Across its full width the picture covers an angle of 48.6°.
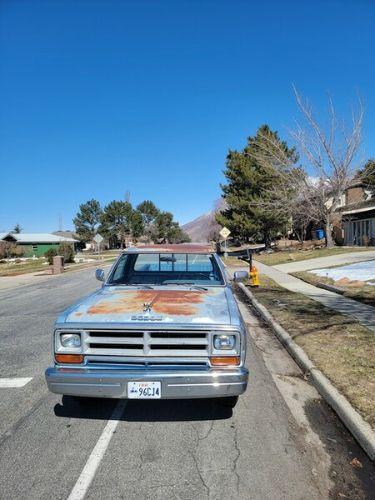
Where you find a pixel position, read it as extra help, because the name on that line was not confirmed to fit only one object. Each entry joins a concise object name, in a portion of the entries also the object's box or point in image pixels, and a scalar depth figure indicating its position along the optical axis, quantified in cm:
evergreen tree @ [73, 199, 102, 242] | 9519
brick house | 3403
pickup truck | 359
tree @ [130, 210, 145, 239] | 9412
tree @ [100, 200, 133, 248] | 9412
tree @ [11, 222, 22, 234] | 12582
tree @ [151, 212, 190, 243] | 10619
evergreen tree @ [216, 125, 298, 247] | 4125
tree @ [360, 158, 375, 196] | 4443
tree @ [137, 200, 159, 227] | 10581
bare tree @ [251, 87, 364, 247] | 3194
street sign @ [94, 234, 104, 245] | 4245
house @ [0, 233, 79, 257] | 7956
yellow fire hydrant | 1547
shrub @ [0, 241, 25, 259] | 5484
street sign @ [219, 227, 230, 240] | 3385
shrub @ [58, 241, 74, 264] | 4078
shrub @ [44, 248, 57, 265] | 3862
